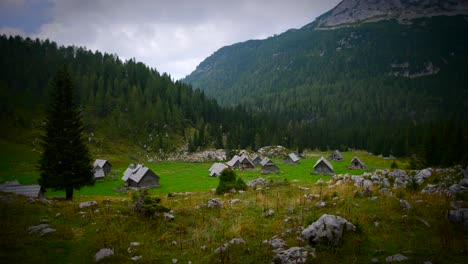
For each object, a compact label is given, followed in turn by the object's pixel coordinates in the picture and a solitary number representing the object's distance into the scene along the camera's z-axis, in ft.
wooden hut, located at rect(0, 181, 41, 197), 96.22
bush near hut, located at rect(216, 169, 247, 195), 94.07
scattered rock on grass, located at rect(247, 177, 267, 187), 105.70
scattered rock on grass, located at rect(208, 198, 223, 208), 58.59
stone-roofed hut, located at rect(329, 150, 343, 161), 354.13
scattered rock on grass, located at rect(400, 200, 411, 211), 45.87
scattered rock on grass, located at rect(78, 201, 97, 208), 57.93
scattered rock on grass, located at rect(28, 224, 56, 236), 41.83
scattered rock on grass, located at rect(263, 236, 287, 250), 35.53
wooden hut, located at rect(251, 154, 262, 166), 306.96
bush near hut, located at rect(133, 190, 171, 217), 48.68
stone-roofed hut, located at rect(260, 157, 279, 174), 240.32
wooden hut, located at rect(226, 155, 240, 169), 276.39
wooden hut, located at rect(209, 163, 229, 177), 220.43
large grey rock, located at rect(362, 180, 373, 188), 72.68
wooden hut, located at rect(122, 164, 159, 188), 176.73
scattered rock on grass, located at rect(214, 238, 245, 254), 34.60
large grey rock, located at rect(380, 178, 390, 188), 73.77
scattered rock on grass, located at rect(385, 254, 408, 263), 29.50
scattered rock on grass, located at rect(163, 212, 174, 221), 48.57
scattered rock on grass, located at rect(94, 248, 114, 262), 33.70
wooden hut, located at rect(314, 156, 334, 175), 227.81
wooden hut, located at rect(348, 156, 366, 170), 267.78
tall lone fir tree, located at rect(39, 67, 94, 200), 95.66
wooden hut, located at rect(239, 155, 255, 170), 276.62
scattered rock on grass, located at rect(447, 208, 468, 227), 38.19
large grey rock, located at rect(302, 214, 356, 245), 34.47
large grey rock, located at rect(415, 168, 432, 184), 78.54
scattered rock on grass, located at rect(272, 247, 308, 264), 30.37
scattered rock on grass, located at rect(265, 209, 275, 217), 50.80
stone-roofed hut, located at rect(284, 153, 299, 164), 308.19
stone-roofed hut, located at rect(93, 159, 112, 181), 202.74
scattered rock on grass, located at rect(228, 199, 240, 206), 65.49
